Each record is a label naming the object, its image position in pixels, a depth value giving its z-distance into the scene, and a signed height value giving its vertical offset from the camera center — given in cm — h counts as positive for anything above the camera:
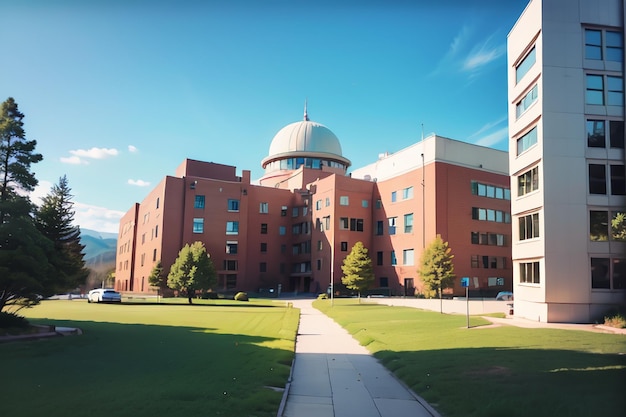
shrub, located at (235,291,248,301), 5253 -334
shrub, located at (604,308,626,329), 2134 -199
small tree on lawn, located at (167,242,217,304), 4775 -75
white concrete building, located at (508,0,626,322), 2436 +593
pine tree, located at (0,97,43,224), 1778 +400
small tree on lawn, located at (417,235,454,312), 4141 +19
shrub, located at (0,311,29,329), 1705 -217
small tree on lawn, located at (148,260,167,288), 5919 -159
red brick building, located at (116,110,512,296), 5484 +692
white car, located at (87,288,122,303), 4725 -333
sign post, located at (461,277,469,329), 2412 -53
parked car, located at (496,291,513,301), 4597 -229
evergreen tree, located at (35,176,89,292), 1852 +28
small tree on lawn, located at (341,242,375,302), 4859 -30
